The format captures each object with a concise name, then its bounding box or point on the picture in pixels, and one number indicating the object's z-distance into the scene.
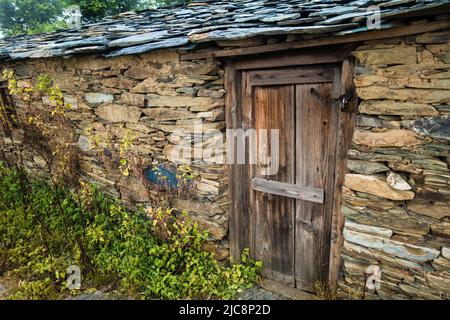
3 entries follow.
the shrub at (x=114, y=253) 3.14
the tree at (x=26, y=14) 13.68
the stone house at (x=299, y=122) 2.06
